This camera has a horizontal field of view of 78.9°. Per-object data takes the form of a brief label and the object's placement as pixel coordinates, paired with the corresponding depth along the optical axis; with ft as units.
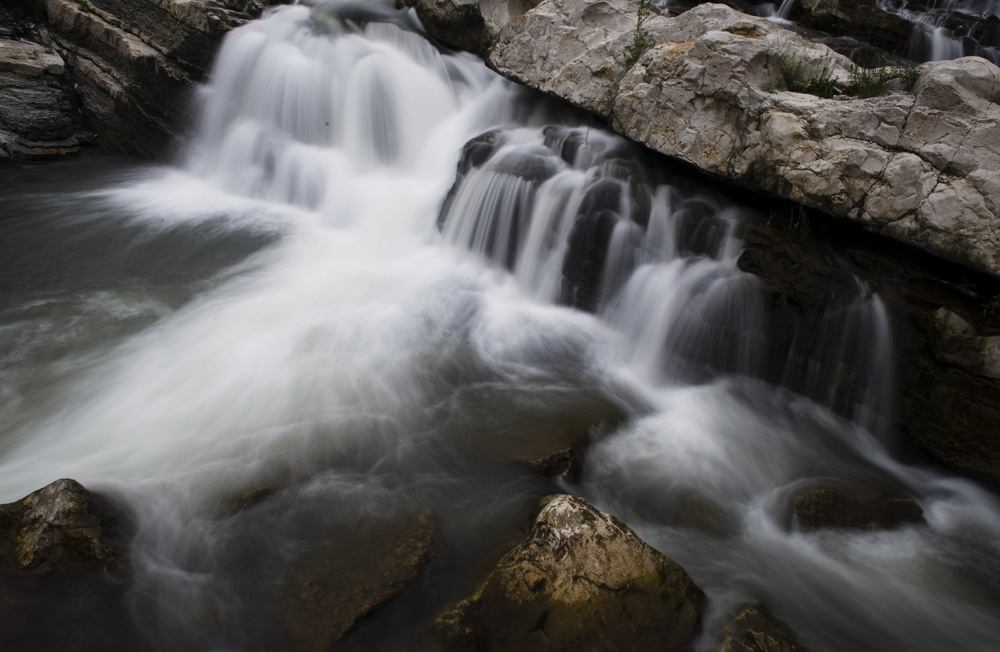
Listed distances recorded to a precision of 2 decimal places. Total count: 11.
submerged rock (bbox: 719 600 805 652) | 9.92
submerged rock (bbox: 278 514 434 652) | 10.46
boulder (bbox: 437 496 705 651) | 10.08
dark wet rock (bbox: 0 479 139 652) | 10.09
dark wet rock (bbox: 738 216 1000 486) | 14.82
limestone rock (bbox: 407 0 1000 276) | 14.76
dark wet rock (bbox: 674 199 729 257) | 18.84
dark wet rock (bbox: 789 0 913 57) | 24.72
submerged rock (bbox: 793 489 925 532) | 13.85
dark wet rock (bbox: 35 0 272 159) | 29.19
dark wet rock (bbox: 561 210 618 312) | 20.39
